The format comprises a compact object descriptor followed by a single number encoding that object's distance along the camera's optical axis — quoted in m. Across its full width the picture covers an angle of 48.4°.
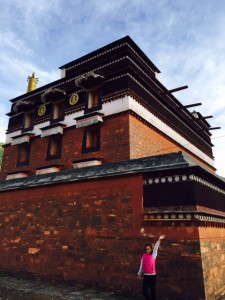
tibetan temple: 6.43
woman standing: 5.94
